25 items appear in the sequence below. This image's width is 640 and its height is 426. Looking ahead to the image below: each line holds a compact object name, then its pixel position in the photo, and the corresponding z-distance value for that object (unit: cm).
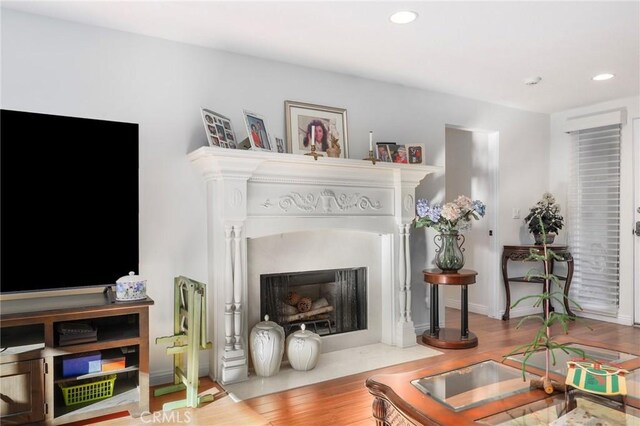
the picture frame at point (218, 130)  283
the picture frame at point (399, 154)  371
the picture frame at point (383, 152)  367
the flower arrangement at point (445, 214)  364
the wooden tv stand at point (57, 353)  213
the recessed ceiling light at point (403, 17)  253
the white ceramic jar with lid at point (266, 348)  295
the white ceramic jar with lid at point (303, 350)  307
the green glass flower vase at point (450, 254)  371
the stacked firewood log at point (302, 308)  341
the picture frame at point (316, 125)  338
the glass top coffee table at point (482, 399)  149
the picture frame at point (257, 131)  301
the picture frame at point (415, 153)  383
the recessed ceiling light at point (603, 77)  370
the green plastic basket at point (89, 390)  232
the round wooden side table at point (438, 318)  362
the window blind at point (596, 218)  457
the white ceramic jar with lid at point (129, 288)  242
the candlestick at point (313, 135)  345
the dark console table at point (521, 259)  452
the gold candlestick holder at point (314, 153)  312
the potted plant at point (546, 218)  456
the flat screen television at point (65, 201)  229
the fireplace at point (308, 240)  289
